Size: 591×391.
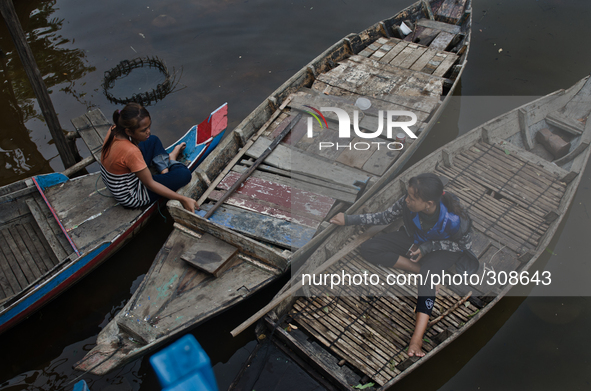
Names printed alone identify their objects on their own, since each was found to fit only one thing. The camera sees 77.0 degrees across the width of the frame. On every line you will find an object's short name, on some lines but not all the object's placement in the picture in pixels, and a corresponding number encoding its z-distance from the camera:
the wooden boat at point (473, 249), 3.96
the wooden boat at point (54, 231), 4.57
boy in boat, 3.76
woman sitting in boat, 4.14
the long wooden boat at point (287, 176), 4.12
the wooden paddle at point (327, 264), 3.86
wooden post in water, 4.97
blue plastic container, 3.60
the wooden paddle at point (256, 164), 4.97
